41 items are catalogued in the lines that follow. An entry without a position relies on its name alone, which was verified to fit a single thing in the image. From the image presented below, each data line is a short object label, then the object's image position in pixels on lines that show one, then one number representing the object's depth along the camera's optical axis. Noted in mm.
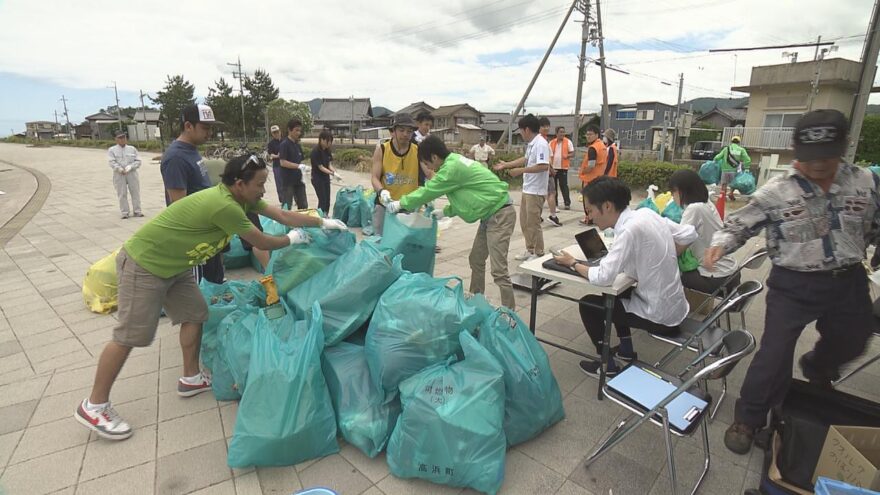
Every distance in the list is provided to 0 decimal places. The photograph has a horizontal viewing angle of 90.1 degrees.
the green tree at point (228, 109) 38469
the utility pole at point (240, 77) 36762
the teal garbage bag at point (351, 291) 2316
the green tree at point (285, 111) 37500
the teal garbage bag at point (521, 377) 2021
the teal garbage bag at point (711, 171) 7676
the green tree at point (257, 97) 40938
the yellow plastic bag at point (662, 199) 4721
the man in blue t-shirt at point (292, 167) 5906
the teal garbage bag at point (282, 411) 1878
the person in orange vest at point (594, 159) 6699
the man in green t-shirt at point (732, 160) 7391
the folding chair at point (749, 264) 2807
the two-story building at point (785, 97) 18266
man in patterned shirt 1826
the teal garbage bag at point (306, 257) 2605
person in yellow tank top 4301
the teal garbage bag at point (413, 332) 2039
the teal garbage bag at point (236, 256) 4742
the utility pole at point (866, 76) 4957
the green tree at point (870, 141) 18812
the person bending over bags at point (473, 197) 3080
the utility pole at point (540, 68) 15178
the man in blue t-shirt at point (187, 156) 2951
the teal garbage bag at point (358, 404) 2023
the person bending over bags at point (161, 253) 2139
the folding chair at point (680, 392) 1605
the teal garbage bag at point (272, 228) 4071
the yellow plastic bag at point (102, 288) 3748
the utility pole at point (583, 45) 15125
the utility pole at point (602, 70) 15180
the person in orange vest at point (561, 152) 7637
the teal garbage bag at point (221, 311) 2488
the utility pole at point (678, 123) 21250
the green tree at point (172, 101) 41250
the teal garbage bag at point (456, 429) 1764
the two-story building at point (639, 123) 42191
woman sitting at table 2992
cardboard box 1526
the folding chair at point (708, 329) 2285
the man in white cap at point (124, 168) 7652
